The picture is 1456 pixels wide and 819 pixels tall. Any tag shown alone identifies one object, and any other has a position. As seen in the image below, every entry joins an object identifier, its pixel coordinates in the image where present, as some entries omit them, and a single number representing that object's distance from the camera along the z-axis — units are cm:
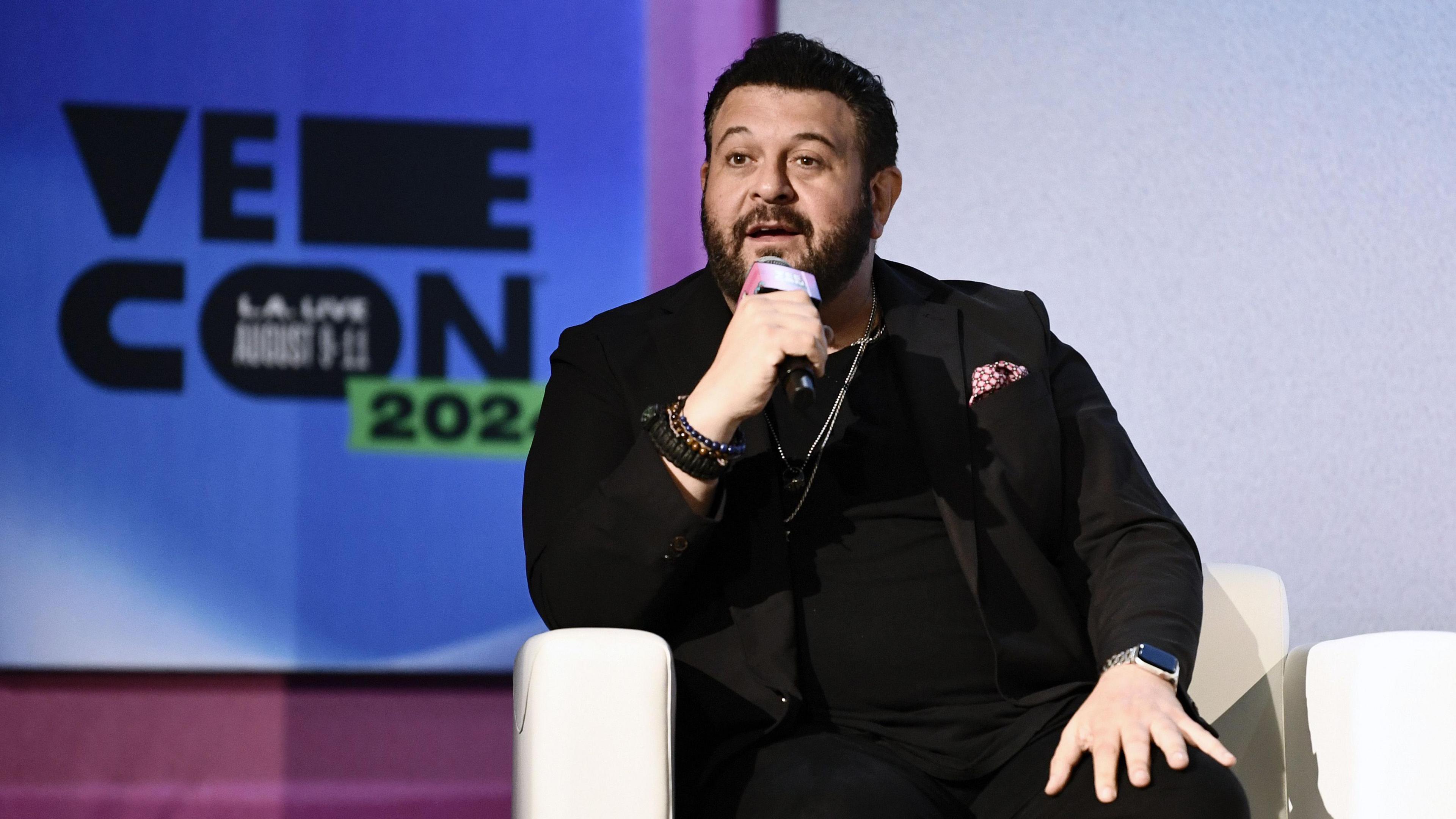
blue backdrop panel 845
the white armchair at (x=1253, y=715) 762
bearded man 769
